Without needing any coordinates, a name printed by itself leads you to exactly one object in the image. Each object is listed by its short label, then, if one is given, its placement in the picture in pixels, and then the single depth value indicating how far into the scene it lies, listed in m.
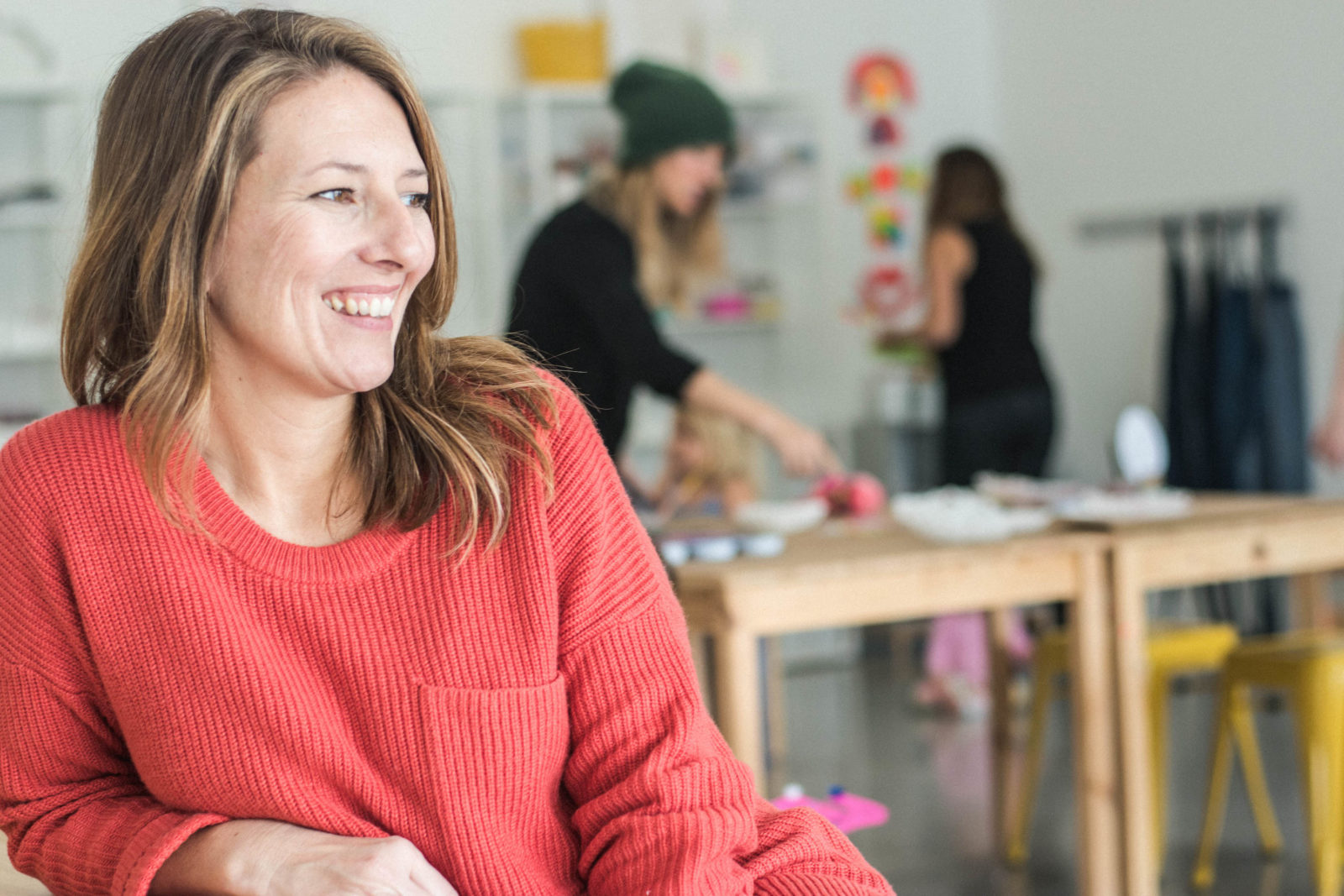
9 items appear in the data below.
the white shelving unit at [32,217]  4.29
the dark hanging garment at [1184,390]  4.59
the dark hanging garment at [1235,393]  4.44
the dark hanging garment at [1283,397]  4.39
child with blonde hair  4.04
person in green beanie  2.55
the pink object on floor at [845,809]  1.60
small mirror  2.64
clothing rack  4.59
